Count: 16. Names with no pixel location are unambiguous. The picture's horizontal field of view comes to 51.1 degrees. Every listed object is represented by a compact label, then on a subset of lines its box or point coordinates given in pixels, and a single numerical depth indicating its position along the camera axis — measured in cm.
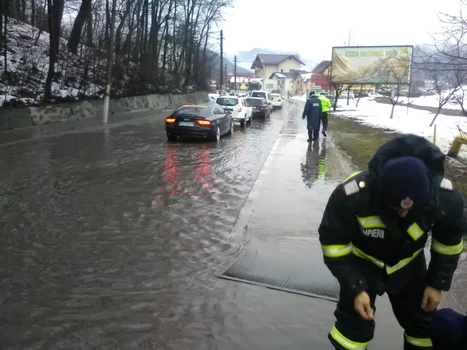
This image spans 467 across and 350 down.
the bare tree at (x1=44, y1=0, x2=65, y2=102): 2095
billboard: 3838
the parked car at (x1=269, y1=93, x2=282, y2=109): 4994
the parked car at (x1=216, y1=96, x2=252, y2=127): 2401
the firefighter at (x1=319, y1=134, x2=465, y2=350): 237
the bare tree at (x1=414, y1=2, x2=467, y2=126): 849
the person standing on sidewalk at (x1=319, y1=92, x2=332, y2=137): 1812
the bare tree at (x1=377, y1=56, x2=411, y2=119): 3655
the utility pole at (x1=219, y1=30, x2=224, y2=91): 6626
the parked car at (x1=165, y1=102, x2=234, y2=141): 1666
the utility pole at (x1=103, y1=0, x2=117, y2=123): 2294
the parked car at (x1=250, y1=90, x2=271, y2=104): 3934
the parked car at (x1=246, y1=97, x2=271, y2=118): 3072
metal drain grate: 469
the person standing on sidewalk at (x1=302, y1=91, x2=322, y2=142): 1691
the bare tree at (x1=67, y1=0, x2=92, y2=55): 2773
